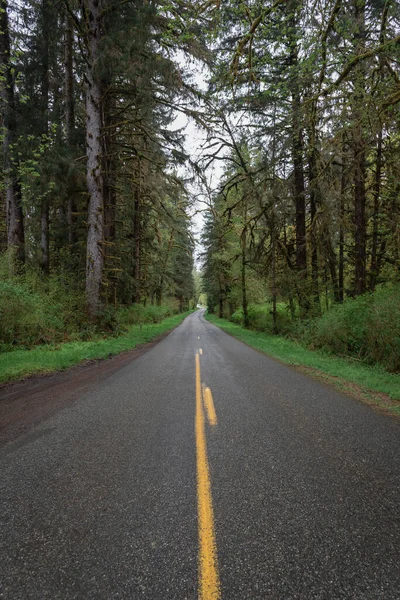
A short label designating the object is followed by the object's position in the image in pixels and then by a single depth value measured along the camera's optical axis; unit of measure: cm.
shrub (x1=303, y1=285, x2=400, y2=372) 742
